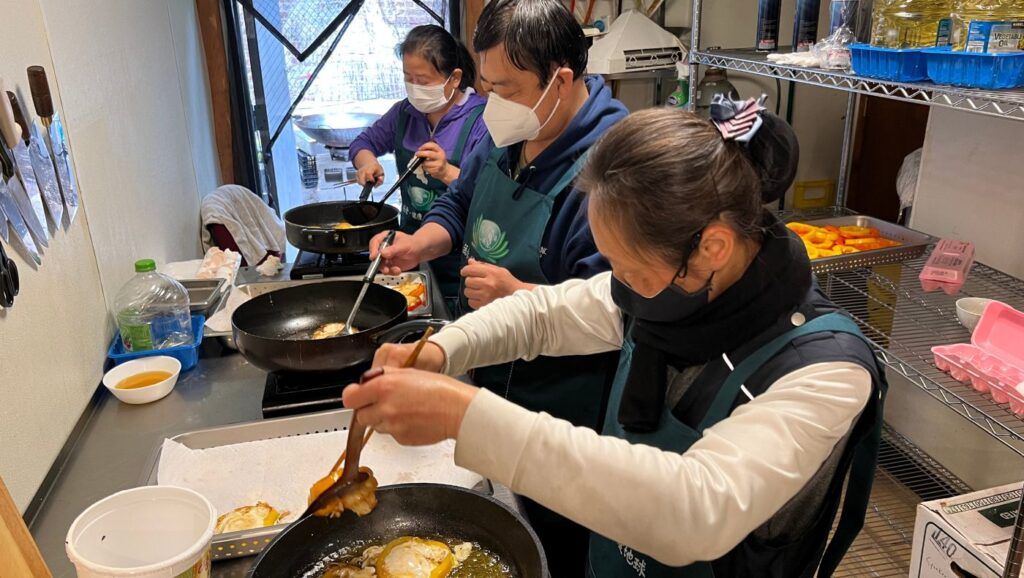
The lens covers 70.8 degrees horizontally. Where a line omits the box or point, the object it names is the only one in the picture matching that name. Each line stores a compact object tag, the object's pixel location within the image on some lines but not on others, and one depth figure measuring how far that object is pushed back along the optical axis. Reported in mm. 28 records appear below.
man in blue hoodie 1567
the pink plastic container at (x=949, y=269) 2113
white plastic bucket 939
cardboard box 1519
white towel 2971
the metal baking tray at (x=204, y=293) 2029
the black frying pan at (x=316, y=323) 1425
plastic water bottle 1757
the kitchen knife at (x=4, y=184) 1259
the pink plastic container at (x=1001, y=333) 1695
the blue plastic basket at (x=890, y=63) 1688
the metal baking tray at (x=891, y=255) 2260
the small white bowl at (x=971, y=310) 1861
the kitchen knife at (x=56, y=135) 1493
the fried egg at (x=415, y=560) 1019
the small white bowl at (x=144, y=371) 1612
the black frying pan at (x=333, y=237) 2166
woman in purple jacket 2492
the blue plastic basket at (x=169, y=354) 1730
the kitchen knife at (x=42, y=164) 1412
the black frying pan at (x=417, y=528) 1018
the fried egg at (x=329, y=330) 1737
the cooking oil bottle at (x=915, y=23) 1681
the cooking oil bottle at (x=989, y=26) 1478
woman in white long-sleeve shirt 810
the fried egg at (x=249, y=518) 1164
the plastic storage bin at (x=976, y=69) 1467
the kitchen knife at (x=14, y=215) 1276
